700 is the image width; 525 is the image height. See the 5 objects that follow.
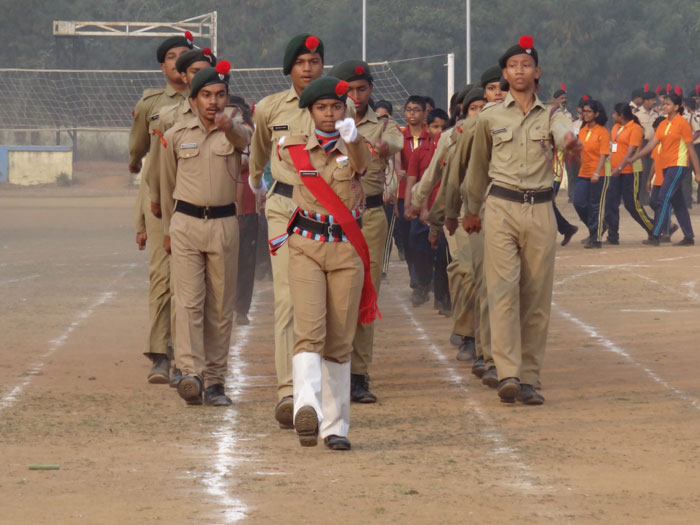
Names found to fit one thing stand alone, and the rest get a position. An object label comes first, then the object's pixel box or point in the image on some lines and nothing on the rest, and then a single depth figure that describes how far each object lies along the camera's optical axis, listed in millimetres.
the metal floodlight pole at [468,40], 76969
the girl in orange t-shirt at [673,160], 33040
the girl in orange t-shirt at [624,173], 33761
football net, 83214
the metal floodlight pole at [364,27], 79974
